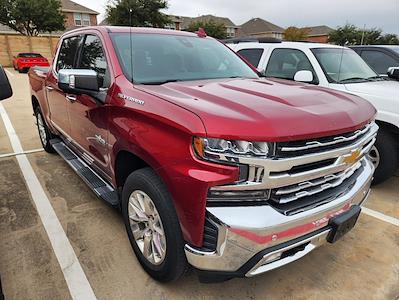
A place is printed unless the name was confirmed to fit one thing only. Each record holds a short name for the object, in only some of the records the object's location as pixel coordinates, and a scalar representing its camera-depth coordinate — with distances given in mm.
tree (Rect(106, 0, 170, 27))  27225
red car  21094
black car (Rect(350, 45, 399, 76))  6332
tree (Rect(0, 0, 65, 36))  30484
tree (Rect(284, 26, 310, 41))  49594
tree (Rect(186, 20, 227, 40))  43344
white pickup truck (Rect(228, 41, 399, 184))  3902
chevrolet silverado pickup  1751
